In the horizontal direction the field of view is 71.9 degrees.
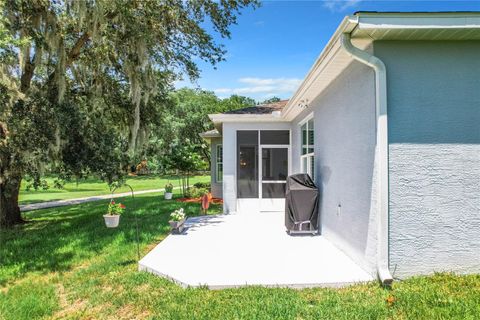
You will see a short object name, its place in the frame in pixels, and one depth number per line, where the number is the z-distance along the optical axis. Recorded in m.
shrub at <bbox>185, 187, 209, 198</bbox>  15.30
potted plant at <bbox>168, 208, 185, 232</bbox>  7.12
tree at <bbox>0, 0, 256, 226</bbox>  7.14
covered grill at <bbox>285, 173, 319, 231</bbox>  6.74
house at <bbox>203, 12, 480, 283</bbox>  4.00
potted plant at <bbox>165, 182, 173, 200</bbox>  14.99
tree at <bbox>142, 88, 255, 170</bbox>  25.22
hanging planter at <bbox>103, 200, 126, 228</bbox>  6.76
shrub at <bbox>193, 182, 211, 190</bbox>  16.72
